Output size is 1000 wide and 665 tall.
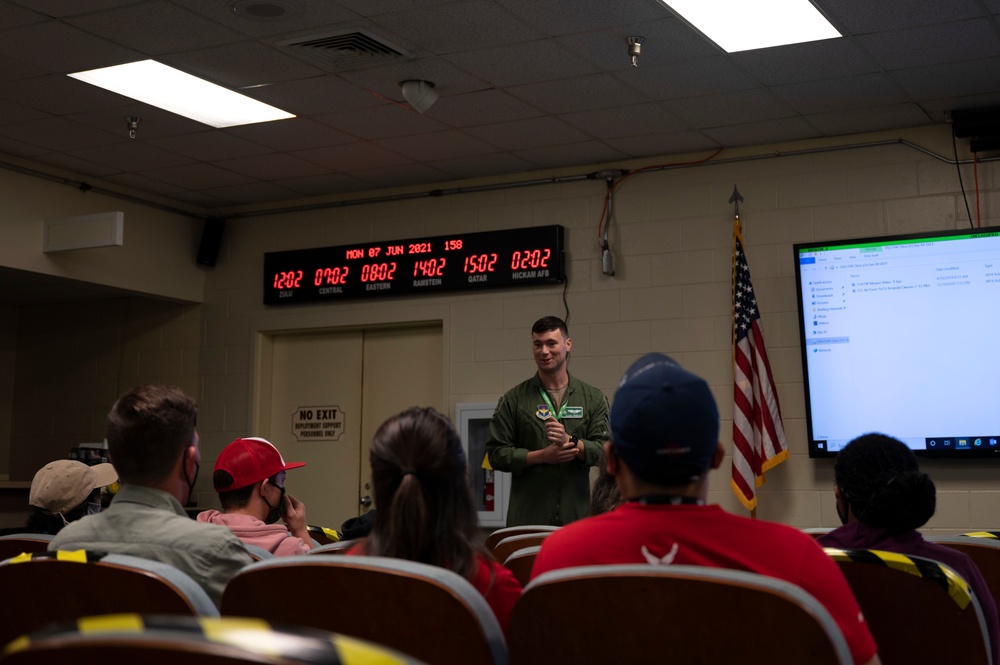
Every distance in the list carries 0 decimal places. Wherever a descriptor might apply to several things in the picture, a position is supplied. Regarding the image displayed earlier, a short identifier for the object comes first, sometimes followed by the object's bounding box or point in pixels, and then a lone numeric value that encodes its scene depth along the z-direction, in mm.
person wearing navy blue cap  1424
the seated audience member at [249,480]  2943
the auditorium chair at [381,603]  1284
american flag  5681
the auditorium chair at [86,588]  1393
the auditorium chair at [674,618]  1143
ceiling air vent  4523
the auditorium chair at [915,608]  1724
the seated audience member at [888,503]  1995
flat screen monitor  5211
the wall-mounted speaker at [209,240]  7508
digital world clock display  6465
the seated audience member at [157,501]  1845
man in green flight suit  4512
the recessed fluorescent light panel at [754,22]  4254
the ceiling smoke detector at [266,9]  4172
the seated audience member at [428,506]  1645
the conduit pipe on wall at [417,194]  5742
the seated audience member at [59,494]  3125
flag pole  5993
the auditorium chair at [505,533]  3012
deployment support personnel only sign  7234
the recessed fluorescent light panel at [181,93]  4973
